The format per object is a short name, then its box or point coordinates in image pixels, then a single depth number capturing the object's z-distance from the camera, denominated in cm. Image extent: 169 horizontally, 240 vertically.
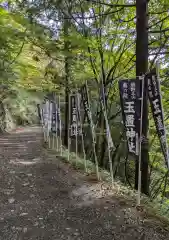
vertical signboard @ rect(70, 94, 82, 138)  468
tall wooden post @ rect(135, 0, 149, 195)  353
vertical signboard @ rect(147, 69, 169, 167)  266
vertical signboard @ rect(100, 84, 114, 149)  353
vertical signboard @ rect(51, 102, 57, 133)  644
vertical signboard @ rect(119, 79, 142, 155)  294
